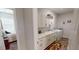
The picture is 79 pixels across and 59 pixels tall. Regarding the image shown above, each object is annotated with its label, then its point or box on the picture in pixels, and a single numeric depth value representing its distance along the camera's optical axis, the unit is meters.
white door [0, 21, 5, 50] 1.77
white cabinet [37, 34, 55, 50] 1.79
